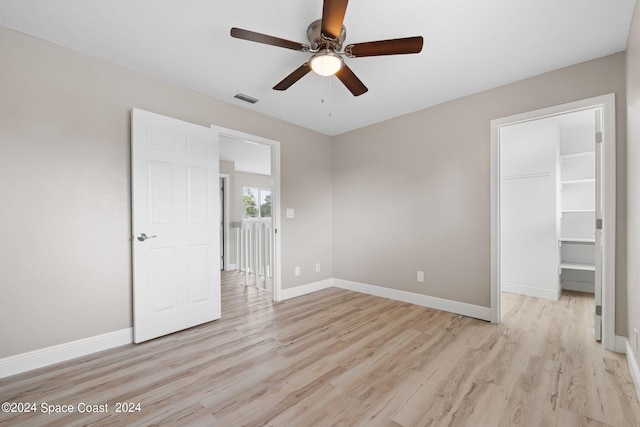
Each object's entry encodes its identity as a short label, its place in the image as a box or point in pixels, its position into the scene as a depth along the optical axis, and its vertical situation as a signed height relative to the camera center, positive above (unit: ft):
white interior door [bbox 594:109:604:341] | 7.72 -0.51
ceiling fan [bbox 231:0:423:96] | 5.04 +3.60
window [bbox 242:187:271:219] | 26.76 +1.10
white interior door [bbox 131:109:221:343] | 8.07 -0.39
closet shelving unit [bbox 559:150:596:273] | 13.37 +0.19
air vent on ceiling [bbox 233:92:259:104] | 9.93 +4.43
